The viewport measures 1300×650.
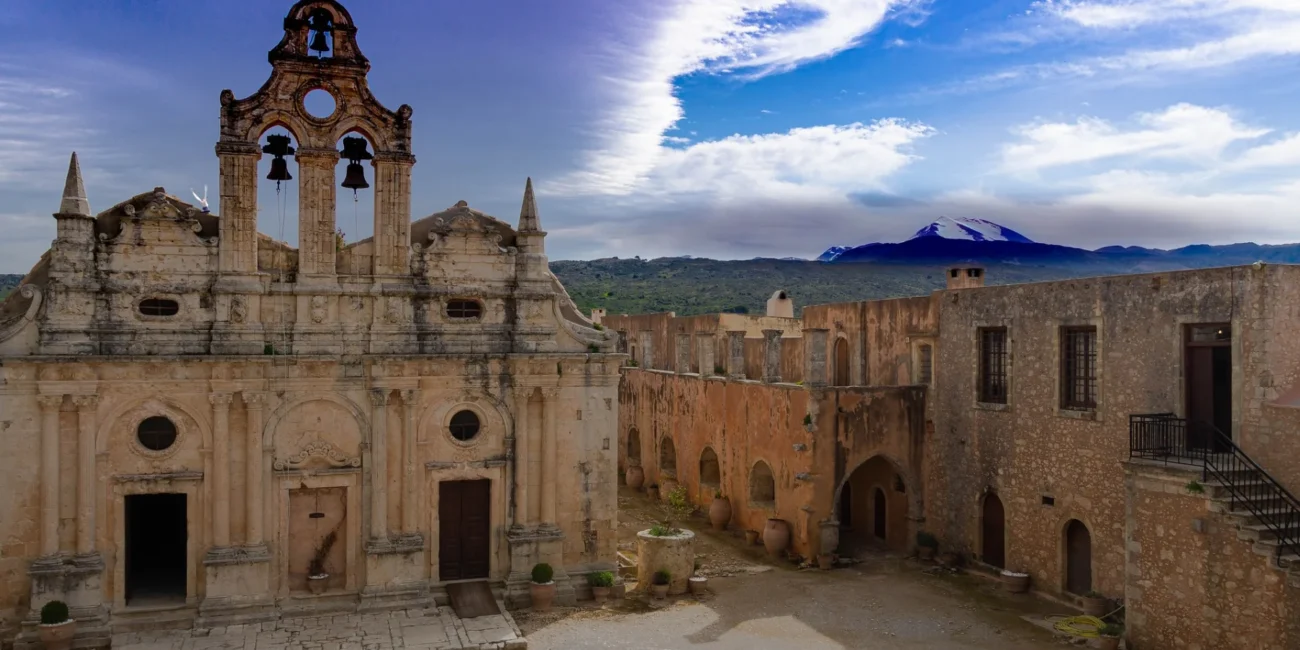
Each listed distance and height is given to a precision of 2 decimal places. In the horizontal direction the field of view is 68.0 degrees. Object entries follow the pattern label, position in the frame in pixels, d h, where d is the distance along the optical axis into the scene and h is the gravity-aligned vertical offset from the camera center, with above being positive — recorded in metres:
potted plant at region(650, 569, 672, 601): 20.02 -5.37
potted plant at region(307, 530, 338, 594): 18.64 -4.74
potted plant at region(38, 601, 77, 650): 16.28 -5.12
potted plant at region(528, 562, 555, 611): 19.16 -5.20
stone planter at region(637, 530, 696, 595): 20.33 -4.89
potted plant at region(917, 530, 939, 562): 23.42 -5.33
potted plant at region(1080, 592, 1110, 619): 18.52 -5.36
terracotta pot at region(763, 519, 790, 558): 23.77 -5.21
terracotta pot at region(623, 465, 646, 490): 33.41 -5.26
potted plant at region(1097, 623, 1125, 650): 16.73 -5.37
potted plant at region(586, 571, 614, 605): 19.73 -5.30
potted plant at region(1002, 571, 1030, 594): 20.64 -5.48
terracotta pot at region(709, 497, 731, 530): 26.77 -5.20
